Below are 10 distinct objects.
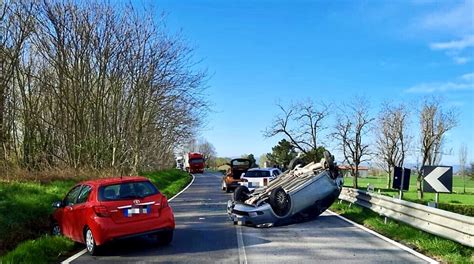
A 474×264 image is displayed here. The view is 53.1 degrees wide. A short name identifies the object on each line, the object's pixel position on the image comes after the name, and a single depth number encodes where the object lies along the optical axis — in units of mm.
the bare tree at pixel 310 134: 48812
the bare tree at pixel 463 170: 83575
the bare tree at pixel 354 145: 54344
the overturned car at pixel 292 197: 12445
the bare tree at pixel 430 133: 52094
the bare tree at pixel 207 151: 134150
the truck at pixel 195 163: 76875
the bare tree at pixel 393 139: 56594
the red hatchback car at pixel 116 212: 8953
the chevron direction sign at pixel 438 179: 10414
